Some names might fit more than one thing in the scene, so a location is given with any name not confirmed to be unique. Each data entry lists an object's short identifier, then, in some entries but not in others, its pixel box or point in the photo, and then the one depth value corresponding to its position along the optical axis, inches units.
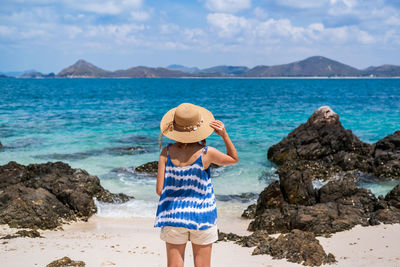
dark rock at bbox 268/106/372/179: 631.0
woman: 139.1
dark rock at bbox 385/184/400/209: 376.5
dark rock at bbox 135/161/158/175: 620.8
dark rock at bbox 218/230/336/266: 250.0
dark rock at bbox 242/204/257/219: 415.2
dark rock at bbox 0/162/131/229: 347.6
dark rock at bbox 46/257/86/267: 228.4
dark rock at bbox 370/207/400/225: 330.6
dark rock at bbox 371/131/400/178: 594.9
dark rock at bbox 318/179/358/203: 388.2
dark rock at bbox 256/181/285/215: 401.9
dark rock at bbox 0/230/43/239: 299.7
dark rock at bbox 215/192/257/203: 484.1
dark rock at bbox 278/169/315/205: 397.1
